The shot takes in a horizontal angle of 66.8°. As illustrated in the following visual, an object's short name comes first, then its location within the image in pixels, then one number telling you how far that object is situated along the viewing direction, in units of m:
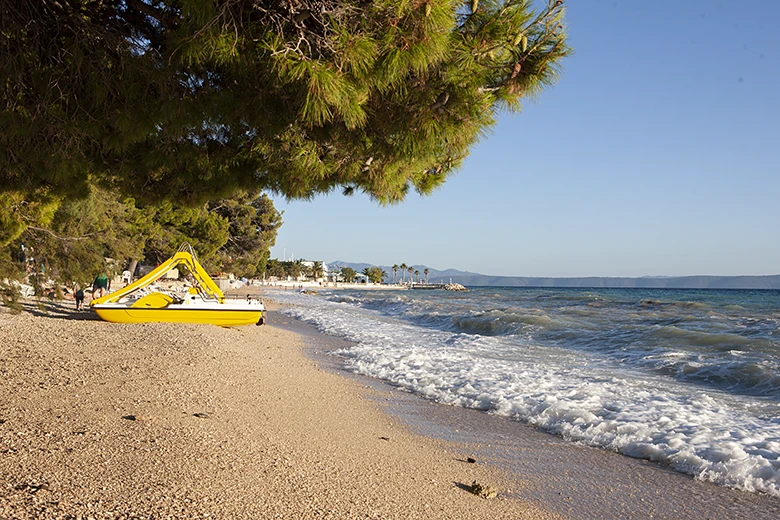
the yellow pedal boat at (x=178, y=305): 14.30
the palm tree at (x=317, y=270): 136.75
